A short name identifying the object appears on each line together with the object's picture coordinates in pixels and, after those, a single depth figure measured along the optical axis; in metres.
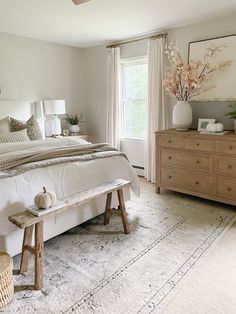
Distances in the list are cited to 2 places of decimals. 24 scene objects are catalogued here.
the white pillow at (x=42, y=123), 4.76
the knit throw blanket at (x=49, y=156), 2.27
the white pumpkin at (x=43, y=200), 1.93
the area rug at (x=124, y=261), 1.76
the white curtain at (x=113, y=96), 4.80
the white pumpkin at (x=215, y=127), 3.36
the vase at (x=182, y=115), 3.64
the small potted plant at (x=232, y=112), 3.37
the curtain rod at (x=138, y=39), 4.08
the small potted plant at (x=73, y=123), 5.14
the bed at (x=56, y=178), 2.11
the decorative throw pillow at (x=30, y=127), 3.89
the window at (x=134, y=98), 4.70
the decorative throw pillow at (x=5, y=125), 3.75
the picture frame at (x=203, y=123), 3.58
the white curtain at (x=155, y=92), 4.15
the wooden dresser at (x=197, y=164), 3.18
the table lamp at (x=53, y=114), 4.55
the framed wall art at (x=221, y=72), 3.46
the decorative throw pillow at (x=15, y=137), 3.48
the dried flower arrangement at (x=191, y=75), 3.54
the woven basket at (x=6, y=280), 1.67
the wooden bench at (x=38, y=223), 1.84
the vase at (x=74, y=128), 5.13
